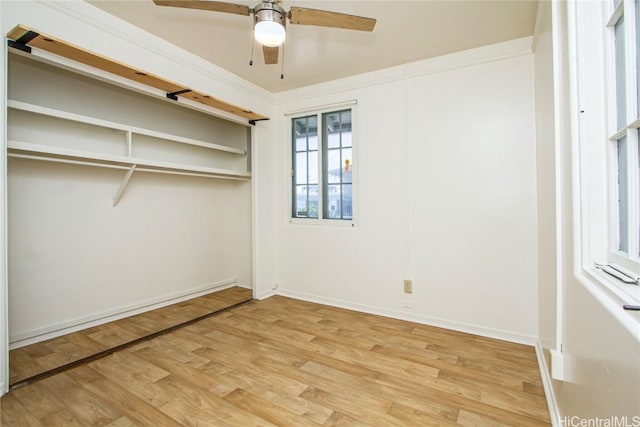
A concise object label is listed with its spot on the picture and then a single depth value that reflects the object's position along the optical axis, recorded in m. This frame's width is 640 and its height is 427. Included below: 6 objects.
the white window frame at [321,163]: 3.29
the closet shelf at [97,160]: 1.99
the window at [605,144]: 0.93
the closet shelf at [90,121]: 1.97
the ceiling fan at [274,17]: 1.70
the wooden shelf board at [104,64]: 1.72
